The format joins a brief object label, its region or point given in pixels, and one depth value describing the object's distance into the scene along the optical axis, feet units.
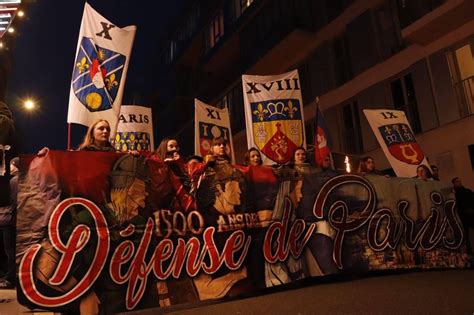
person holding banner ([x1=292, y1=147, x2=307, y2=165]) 21.31
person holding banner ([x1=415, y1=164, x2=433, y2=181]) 25.88
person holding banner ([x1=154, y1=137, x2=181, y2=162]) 19.56
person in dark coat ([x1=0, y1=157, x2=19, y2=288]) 14.92
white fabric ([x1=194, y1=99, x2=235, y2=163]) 32.78
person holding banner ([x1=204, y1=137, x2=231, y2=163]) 17.29
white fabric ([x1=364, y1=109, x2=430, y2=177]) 26.62
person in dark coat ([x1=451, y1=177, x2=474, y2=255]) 25.31
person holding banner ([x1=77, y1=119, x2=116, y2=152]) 16.13
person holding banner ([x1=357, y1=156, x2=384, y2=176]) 23.34
